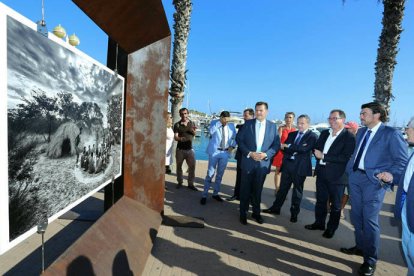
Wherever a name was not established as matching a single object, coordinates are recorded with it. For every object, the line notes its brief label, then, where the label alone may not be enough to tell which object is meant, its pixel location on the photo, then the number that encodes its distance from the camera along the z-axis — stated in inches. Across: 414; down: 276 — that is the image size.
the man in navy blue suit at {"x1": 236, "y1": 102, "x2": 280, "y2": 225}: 204.7
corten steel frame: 96.3
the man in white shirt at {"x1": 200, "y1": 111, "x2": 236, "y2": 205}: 253.4
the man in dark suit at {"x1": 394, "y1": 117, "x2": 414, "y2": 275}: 97.9
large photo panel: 58.3
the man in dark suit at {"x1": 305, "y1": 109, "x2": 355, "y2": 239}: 187.0
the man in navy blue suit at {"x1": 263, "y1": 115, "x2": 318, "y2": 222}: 214.7
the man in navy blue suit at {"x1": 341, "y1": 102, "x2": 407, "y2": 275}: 141.3
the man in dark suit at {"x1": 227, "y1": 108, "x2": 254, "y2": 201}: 266.7
